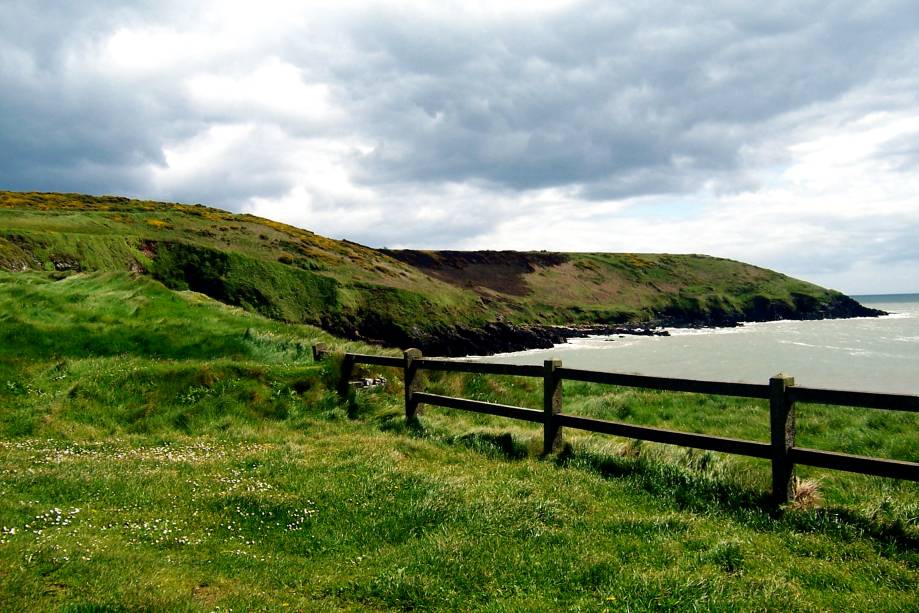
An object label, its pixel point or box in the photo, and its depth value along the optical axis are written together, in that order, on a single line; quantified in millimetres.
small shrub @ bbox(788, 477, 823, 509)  8359
